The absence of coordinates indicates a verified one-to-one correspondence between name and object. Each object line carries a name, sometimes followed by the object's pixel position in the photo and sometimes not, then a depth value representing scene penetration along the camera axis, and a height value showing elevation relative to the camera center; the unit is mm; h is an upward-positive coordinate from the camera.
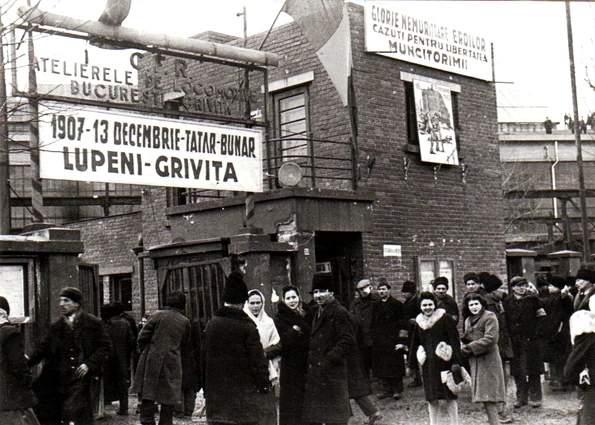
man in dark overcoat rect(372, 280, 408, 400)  12273 -1238
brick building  12469 +1259
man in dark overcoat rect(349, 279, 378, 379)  12289 -863
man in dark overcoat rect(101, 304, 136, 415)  11961 -1296
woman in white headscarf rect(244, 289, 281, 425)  8742 -726
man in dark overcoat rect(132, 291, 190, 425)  9219 -1113
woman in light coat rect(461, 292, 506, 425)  9266 -1213
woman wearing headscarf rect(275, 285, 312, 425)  9156 -1056
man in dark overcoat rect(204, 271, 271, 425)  7320 -959
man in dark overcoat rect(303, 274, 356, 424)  8508 -1127
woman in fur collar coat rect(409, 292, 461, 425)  8922 -1071
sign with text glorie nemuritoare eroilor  15156 +4466
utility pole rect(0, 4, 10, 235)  11459 +1554
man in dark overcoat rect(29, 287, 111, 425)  7672 -899
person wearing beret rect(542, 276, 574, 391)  11945 -1175
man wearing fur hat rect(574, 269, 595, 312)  10078 -379
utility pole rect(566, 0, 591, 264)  22328 +3628
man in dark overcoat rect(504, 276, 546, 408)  11000 -1243
